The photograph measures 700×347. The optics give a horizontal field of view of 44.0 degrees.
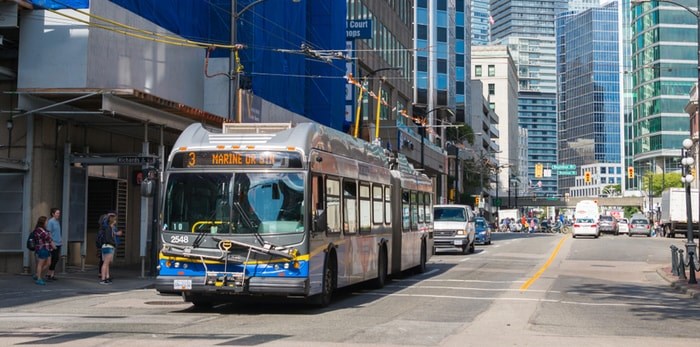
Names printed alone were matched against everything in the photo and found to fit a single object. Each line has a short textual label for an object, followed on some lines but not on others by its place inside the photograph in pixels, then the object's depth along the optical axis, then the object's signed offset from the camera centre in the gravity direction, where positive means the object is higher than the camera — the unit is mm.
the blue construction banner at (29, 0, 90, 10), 21953 +5477
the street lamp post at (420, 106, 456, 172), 52606 +4402
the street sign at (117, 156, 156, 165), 22781 +1581
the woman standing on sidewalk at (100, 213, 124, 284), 20859 -589
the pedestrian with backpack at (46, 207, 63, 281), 21109 -405
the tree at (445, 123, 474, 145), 104612 +10950
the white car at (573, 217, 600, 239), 63500 -360
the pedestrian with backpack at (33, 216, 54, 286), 20188 -647
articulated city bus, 14141 +103
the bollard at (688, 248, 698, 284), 22359 -1139
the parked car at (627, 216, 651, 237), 75125 -350
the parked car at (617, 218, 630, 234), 87125 -420
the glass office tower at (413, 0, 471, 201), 97312 +18587
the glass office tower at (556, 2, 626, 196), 114188 +6971
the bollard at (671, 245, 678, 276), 25812 -1108
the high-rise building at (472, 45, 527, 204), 179500 +30342
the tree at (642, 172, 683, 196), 125225 +6099
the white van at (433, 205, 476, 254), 36750 -219
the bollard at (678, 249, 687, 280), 23841 -1227
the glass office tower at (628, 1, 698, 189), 134625 +23379
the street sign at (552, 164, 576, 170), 111375 +7222
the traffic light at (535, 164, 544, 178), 100812 +6018
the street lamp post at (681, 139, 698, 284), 22453 +52
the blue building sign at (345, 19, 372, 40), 52125 +11595
